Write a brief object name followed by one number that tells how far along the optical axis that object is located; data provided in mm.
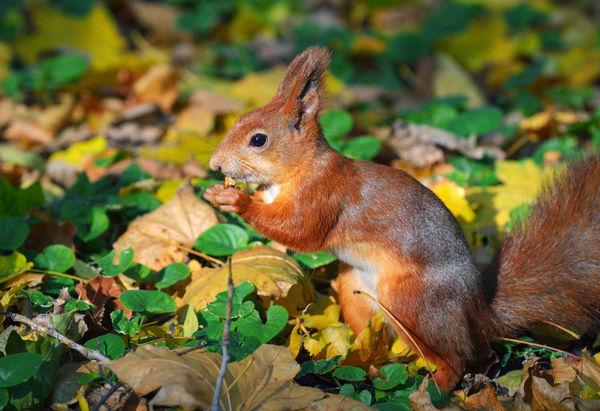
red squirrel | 2375
